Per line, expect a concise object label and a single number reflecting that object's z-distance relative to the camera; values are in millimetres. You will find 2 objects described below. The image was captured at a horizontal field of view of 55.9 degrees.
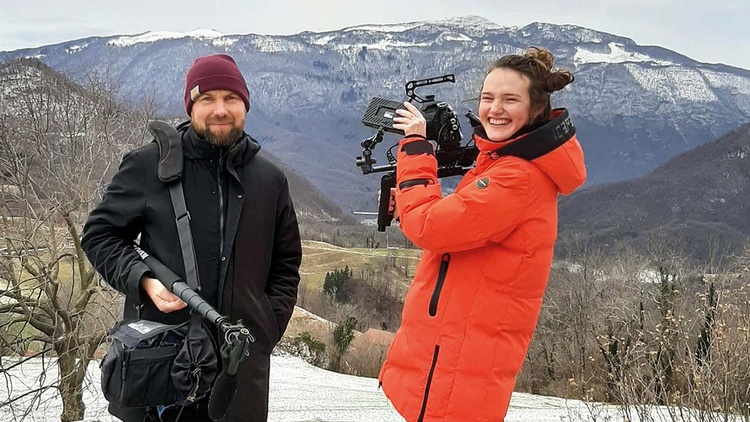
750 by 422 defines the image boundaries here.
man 2662
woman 2400
